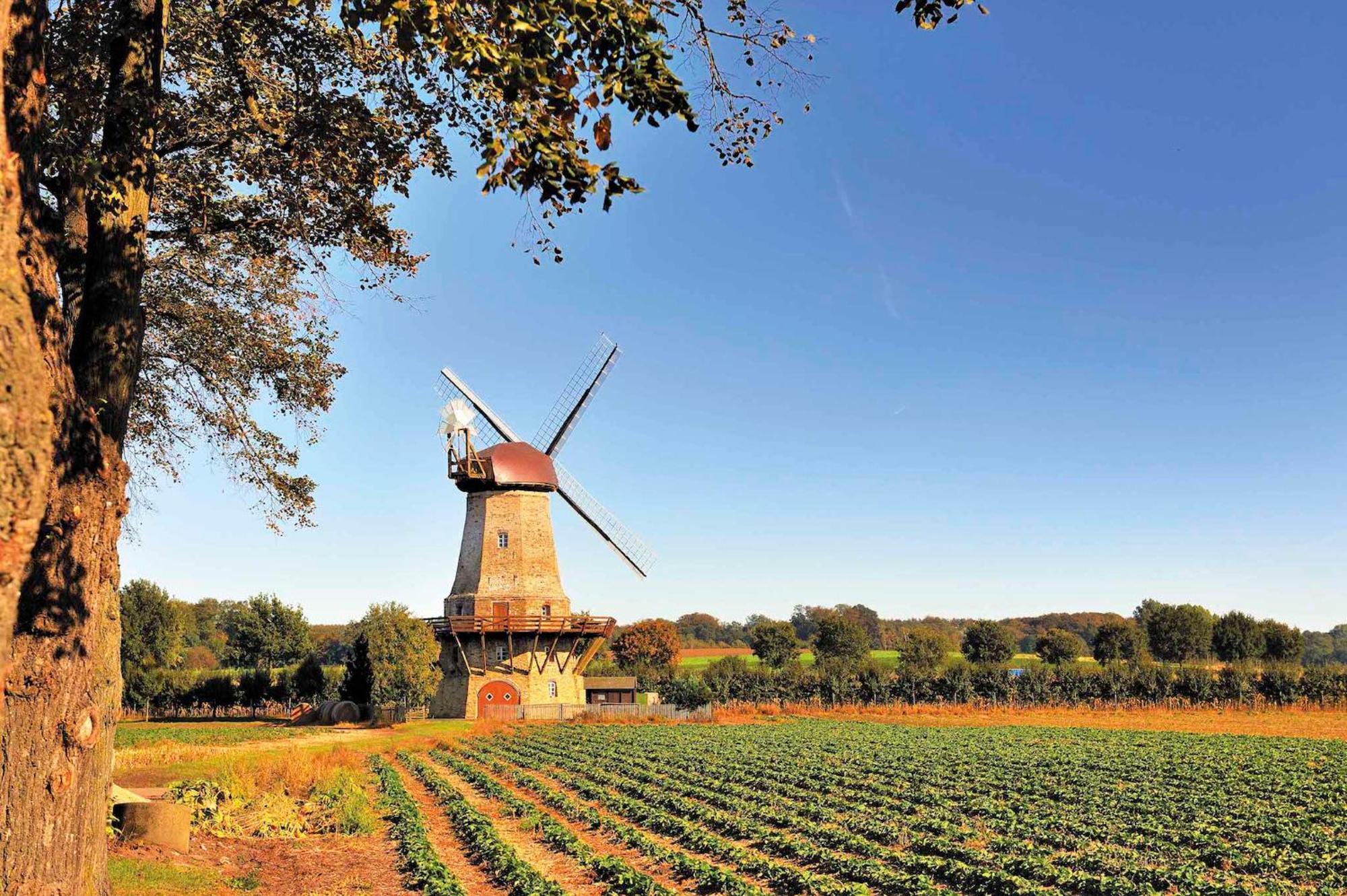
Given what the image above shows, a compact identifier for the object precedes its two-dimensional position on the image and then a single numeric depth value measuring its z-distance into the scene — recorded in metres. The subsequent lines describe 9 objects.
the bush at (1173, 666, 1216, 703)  82.19
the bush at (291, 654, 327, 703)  73.19
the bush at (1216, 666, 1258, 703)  80.94
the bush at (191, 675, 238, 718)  72.81
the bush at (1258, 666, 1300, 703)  80.19
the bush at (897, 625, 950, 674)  102.15
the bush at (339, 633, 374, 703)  65.25
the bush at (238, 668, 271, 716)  73.44
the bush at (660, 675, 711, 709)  83.38
